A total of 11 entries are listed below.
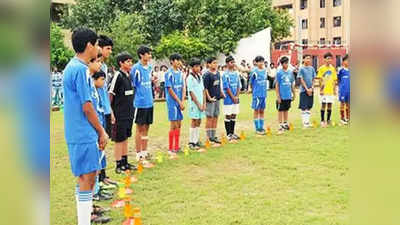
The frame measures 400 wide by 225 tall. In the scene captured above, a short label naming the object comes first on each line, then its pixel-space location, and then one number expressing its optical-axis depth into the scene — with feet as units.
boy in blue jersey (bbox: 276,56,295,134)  34.04
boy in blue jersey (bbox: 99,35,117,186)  19.35
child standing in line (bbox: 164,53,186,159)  26.35
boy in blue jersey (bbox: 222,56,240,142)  31.53
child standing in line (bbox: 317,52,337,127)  36.40
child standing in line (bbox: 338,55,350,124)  34.76
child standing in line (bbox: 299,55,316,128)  35.37
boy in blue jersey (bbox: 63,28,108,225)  12.25
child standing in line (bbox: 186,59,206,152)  27.89
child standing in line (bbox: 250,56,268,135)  33.37
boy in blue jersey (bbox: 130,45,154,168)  23.89
